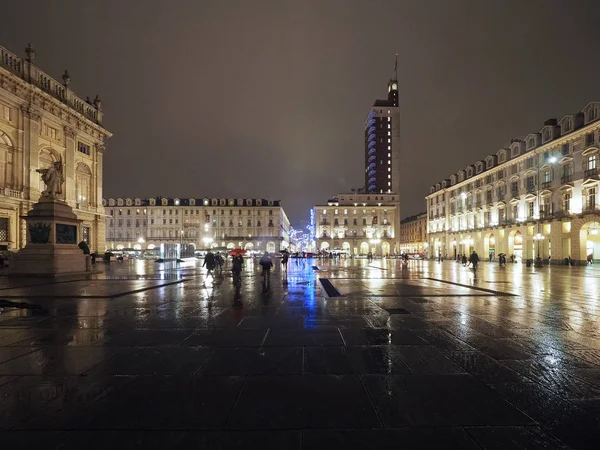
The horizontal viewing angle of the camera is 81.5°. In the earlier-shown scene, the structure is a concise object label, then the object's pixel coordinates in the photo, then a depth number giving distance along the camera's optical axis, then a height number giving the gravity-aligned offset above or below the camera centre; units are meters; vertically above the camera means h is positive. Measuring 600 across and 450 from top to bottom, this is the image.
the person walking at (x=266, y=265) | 17.47 -1.29
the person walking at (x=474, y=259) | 24.48 -1.68
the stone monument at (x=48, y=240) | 21.42 +0.19
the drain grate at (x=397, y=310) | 9.62 -2.09
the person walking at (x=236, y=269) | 17.48 -1.49
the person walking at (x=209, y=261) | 22.03 -1.32
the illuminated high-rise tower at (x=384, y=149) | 152.38 +38.55
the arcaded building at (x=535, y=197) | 42.44 +5.76
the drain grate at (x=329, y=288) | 13.43 -2.21
